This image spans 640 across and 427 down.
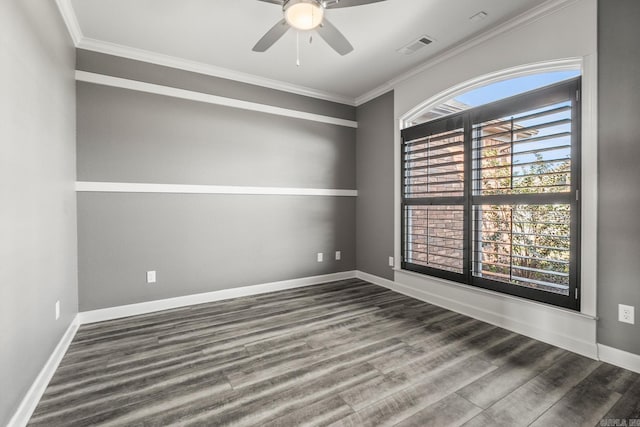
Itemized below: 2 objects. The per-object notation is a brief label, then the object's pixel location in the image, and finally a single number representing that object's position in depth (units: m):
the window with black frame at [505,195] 2.39
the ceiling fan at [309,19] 1.95
